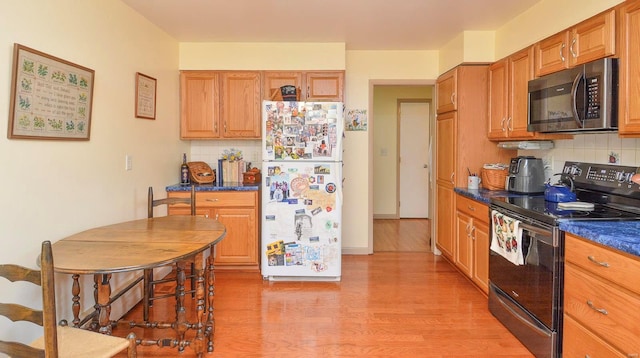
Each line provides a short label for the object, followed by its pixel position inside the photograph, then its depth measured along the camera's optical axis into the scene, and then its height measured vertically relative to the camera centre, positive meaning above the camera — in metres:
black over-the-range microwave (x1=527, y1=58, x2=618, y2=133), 2.12 +0.45
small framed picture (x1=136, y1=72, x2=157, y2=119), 3.16 +0.62
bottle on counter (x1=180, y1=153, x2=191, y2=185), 4.03 -0.03
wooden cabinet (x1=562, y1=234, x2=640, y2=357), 1.63 -0.57
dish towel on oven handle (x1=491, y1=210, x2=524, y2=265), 2.41 -0.41
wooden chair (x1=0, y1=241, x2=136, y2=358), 1.24 -0.45
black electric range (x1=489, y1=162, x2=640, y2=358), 2.12 -0.43
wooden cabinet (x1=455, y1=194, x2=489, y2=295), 3.05 -0.55
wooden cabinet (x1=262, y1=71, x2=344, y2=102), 4.08 +0.92
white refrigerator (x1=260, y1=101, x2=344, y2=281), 3.51 -0.04
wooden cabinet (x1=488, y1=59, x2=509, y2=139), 3.30 +0.64
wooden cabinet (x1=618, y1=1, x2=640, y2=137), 1.98 +0.54
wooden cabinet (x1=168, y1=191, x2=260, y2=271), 3.77 -0.44
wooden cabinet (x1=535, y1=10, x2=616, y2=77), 2.17 +0.79
